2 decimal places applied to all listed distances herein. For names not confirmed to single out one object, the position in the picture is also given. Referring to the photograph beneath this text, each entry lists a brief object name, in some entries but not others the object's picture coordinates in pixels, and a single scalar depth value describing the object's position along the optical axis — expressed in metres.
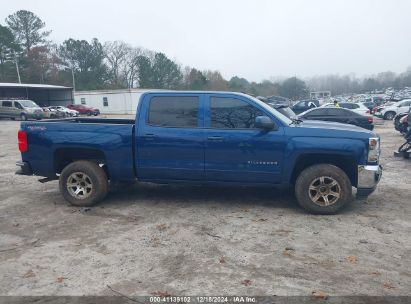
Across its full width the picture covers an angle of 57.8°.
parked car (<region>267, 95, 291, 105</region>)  45.33
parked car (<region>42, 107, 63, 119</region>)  33.81
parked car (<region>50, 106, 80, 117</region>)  35.56
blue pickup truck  5.58
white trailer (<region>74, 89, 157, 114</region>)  48.19
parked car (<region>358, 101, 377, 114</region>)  35.53
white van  31.39
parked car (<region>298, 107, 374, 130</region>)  16.06
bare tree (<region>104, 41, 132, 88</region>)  80.94
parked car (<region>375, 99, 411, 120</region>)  25.93
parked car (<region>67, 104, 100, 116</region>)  41.19
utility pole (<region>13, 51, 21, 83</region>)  59.06
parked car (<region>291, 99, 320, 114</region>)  27.30
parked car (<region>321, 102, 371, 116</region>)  20.85
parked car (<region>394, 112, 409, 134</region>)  11.84
